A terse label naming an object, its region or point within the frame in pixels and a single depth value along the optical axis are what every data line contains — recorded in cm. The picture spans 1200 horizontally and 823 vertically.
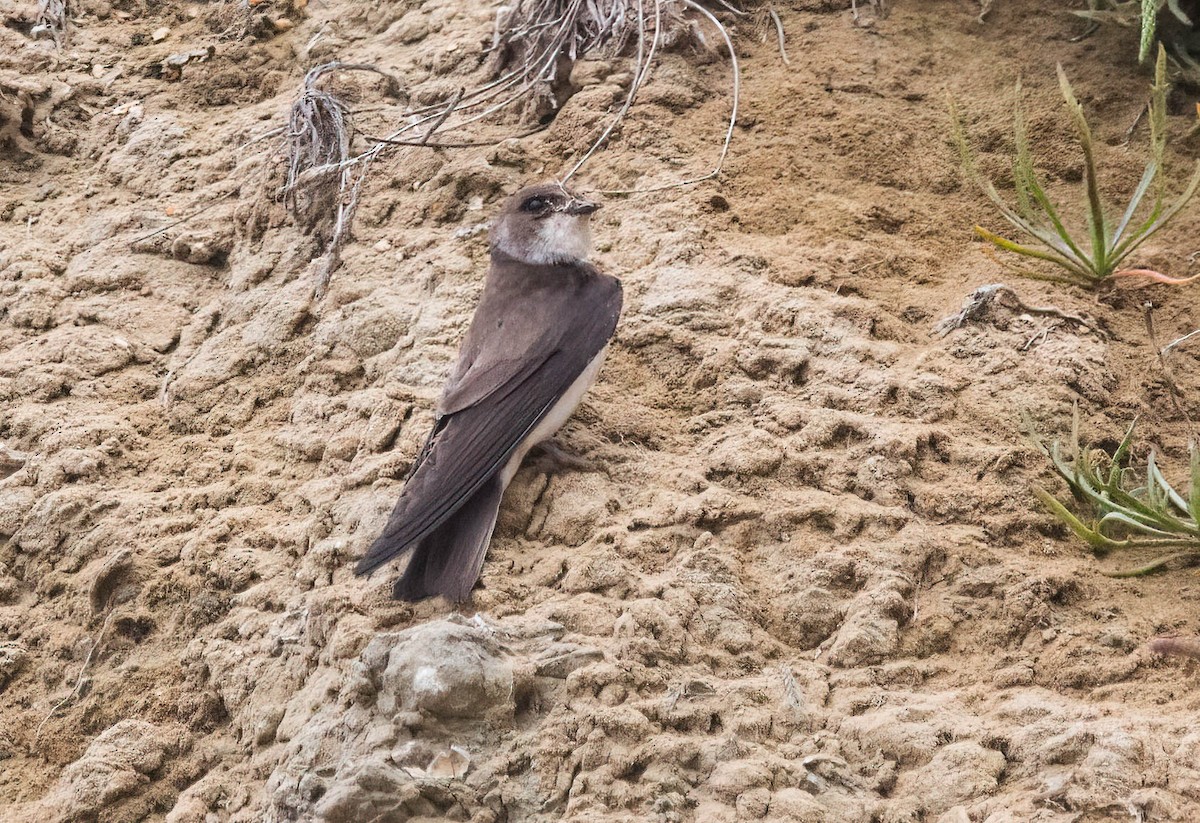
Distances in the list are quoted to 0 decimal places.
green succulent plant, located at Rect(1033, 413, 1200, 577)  611
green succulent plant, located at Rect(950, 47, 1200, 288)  684
